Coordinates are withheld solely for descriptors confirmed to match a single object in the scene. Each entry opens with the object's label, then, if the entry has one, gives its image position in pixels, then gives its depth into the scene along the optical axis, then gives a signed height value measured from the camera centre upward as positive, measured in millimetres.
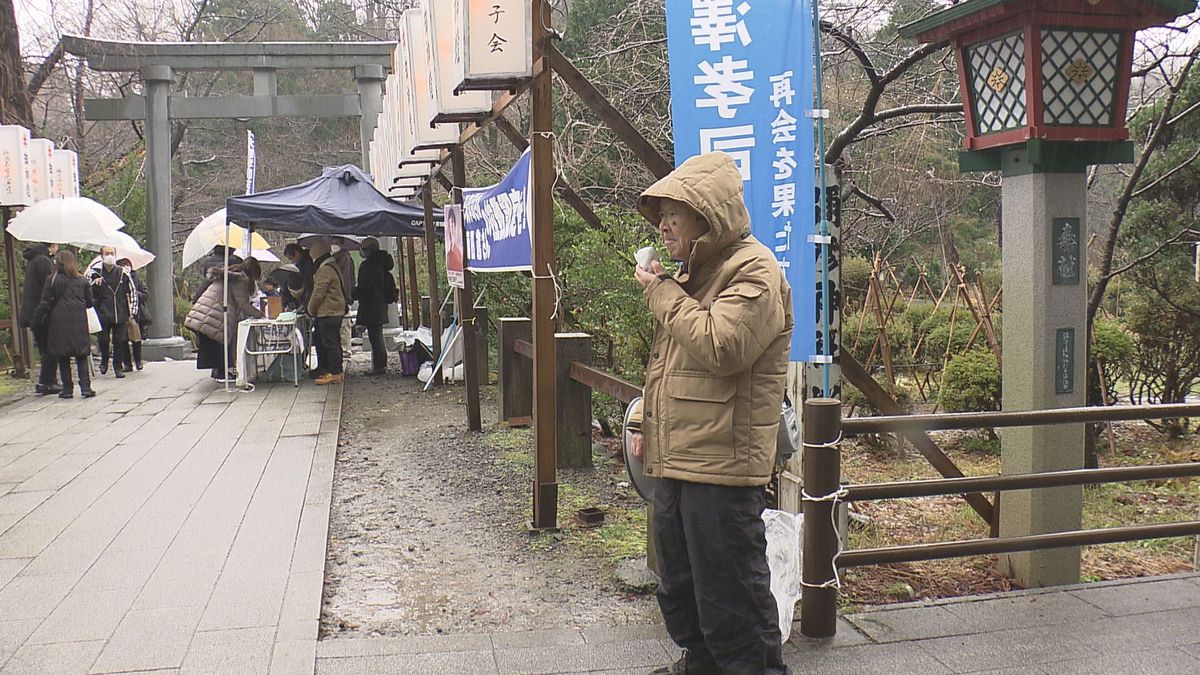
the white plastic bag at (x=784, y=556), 3996 -1100
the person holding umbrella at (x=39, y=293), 12000 +86
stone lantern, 4375 +554
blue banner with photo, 6281 +479
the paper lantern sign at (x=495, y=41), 5695 +1443
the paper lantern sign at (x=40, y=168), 13859 +1845
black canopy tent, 11898 +1047
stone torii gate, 17312 +3518
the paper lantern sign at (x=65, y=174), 14368 +1853
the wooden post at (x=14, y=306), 14312 -84
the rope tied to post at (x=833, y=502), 3979 -875
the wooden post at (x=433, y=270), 11516 +256
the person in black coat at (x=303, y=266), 14453 +412
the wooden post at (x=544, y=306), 5703 -94
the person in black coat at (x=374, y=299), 13961 -82
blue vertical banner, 4094 +748
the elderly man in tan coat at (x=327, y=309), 12438 -191
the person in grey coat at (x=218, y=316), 12347 -243
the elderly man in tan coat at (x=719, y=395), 3121 -350
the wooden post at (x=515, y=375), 8820 -767
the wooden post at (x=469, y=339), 8992 -442
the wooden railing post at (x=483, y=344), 11102 -630
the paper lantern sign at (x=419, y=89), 8500 +1831
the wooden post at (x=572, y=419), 7496 -991
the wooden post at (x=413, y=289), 15192 +58
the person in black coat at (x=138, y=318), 14789 -311
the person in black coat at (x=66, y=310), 11461 -131
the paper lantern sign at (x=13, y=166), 13375 +1819
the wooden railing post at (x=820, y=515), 3930 -924
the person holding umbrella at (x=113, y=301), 13867 -34
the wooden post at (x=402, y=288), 18359 +98
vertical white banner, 11533 +1523
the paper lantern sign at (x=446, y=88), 7227 +1499
